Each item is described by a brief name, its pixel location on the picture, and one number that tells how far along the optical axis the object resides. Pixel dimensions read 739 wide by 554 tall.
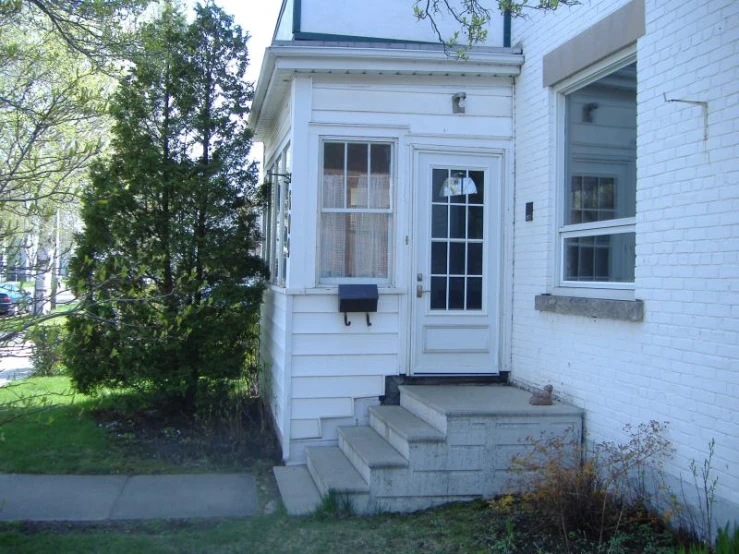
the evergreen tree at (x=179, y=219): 7.44
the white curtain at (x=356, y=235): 6.92
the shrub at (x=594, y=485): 4.77
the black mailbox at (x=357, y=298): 6.64
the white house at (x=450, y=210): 5.73
